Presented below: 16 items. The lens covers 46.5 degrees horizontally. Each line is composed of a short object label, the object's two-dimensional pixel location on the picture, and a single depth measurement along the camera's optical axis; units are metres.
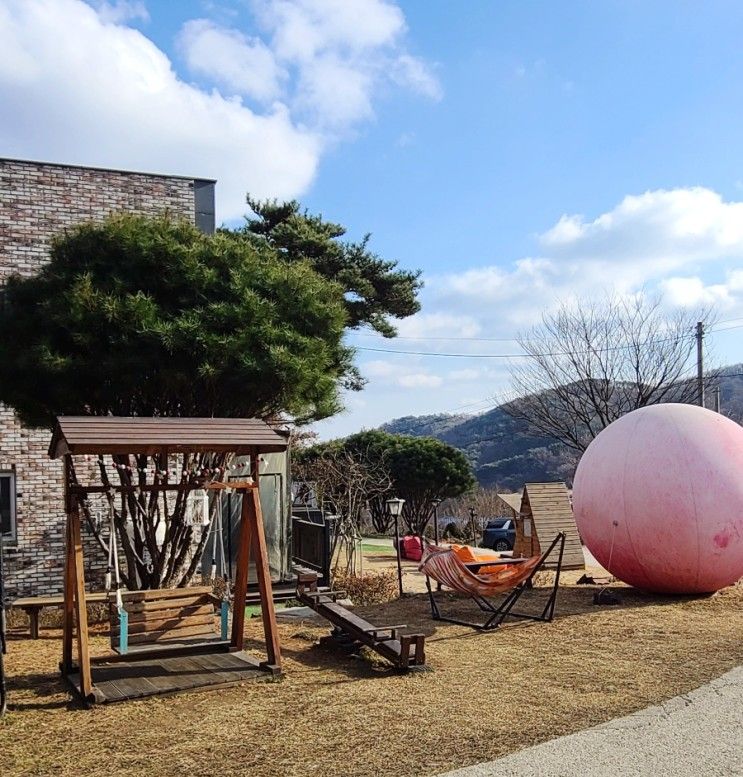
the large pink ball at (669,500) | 11.91
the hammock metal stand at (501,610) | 10.84
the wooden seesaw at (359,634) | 8.48
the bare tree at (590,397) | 26.66
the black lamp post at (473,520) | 28.89
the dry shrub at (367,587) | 14.00
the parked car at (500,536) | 27.74
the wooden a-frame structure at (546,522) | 17.59
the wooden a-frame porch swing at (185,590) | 7.66
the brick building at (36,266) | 13.24
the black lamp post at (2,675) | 6.90
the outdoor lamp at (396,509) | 13.62
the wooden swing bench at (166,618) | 8.46
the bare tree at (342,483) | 17.59
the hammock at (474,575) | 10.68
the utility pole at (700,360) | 25.75
